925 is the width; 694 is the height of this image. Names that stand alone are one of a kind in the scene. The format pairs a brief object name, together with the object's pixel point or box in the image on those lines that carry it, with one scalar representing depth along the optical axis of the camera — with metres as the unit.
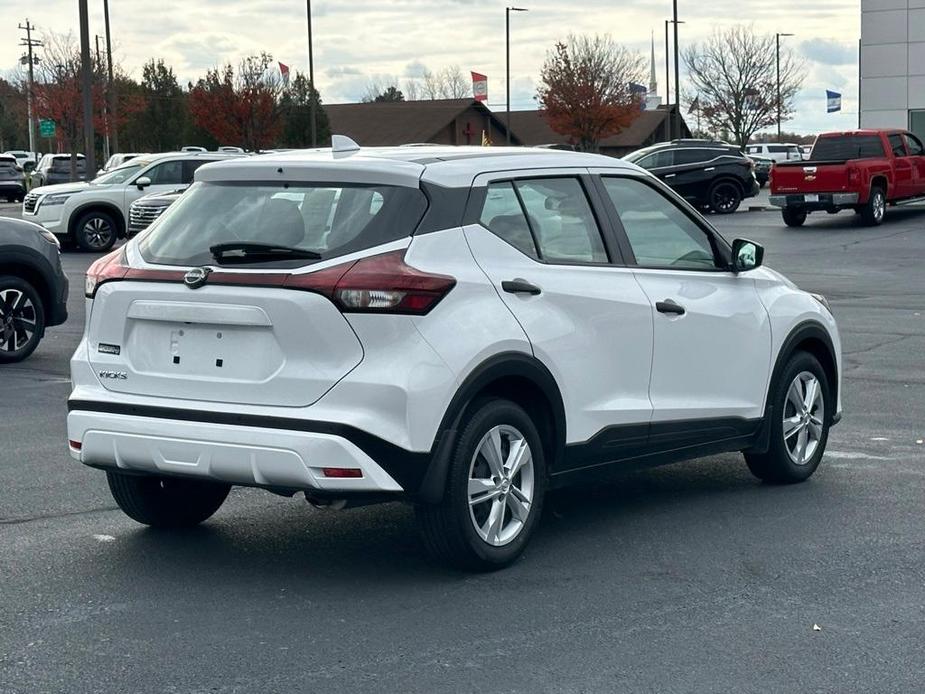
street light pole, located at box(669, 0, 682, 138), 58.78
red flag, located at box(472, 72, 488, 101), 69.31
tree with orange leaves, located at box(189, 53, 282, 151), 68.56
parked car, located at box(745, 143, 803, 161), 71.31
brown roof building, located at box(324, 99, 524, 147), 86.81
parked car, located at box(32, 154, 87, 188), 59.06
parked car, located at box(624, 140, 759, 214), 38.41
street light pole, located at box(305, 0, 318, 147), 53.12
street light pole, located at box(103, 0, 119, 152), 53.08
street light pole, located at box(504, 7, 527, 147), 70.12
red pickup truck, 31.64
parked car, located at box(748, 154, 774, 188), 64.50
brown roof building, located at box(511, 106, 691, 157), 95.94
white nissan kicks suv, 5.56
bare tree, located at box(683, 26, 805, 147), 94.06
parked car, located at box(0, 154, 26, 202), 54.85
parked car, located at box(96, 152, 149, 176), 48.77
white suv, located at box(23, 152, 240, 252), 28.36
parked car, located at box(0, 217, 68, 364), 12.79
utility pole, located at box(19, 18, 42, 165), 76.86
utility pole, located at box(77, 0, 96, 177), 35.97
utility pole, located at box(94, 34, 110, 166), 64.34
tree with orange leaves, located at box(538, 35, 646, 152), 74.69
